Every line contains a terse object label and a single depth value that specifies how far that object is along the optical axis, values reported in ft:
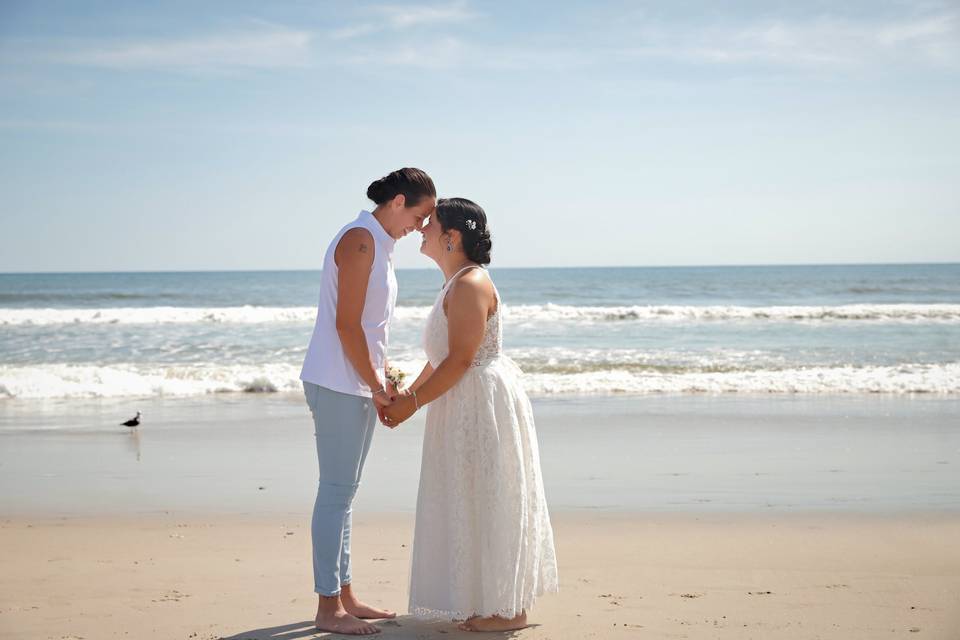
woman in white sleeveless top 11.20
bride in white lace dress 11.31
